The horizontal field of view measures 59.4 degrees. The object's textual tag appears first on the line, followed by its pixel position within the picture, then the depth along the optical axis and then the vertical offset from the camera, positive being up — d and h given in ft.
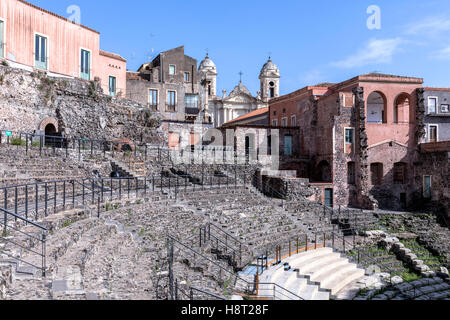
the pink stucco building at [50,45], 75.87 +26.80
